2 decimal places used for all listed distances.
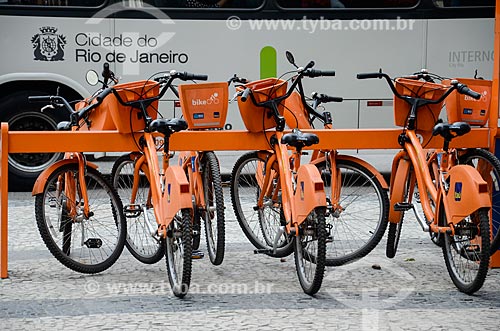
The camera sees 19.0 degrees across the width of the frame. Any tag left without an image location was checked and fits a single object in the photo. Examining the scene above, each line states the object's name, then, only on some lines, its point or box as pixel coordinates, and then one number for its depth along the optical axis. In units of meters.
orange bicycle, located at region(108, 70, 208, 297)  9.14
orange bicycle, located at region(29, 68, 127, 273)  10.24
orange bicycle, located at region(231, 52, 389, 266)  10.63
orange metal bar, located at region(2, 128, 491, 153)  10.26
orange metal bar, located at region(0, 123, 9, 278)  10.11
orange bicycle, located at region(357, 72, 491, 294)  9.12
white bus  16.72
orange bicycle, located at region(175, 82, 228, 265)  10.46
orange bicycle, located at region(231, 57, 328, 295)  9.22
